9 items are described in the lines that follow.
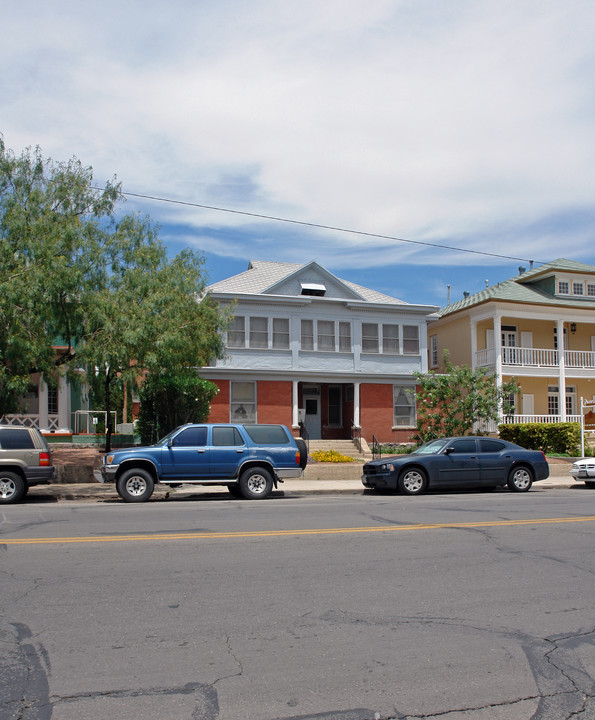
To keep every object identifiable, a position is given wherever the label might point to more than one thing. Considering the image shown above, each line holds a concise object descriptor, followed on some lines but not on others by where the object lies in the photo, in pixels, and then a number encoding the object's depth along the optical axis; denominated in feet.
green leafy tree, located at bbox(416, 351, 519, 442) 79.15
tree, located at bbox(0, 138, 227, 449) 53.52
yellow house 107.14
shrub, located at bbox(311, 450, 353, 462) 79.92
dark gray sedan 54.44
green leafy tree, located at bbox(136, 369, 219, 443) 77.61
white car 62.95
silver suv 47.80
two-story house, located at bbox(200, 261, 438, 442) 94.32
